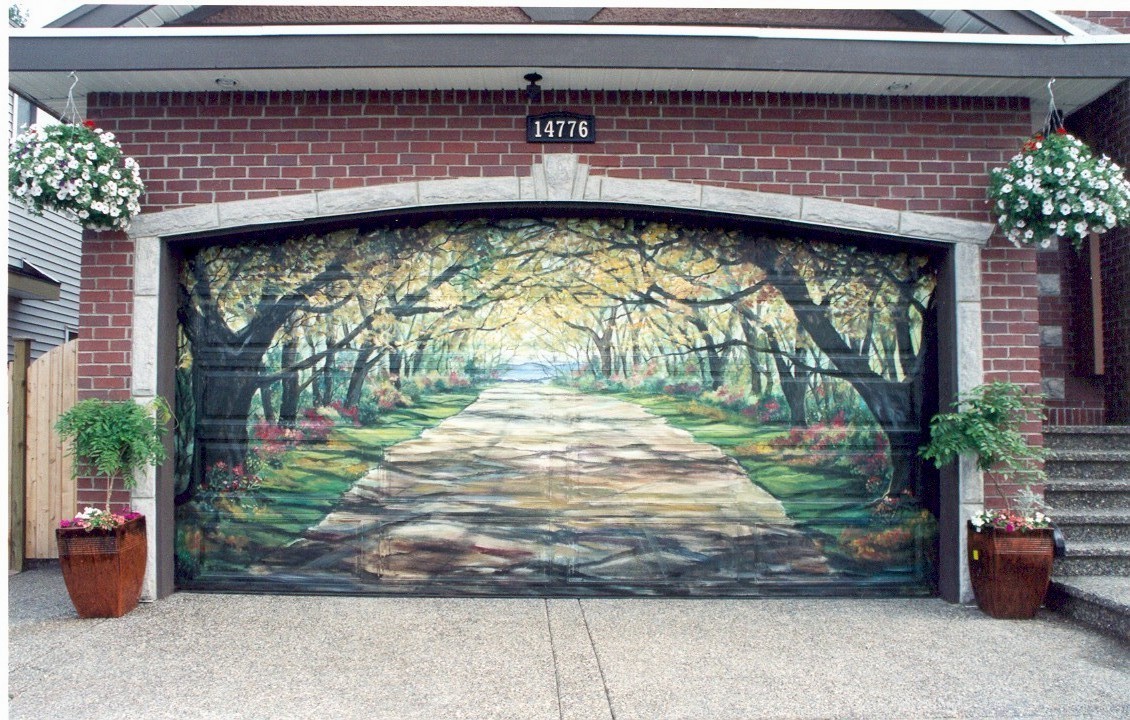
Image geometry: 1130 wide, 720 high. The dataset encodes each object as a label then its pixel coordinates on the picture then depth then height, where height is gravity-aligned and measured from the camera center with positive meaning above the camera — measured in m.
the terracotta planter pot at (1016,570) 5.25 -1.15
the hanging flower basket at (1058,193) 5.21 +1.15
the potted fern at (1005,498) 5.27 -0.76
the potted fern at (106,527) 5.23 -0.87
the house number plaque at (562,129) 5.82 +1.71
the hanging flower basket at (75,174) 5.12 +1.27
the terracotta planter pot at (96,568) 5.21 -1.11
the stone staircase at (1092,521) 5.12 -0.94
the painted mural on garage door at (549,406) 6.04 -0.16
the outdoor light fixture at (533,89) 5.60 +1.94
